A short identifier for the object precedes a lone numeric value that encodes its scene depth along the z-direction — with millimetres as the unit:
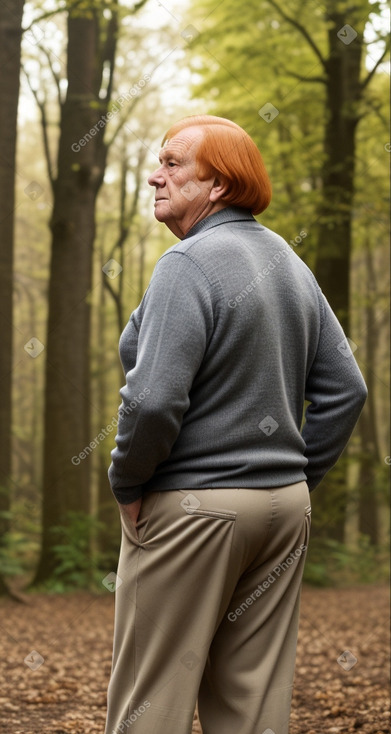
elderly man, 2104
